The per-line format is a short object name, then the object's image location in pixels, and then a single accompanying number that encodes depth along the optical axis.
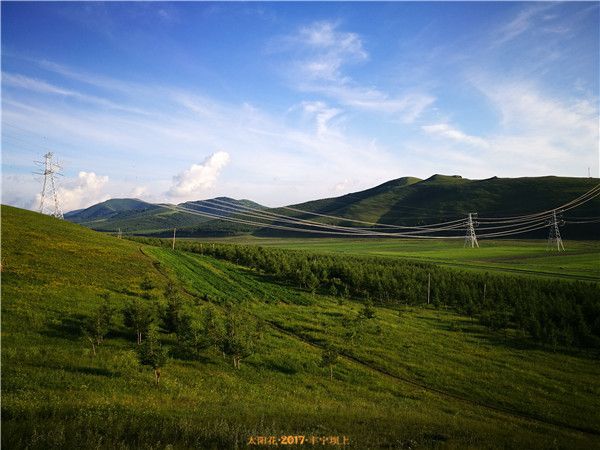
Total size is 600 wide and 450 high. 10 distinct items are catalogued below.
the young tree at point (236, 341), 35.56
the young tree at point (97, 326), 31.09
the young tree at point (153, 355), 26.75
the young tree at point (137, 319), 34.69
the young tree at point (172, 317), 40.06
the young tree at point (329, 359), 37.80
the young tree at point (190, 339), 36.09
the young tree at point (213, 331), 37.22
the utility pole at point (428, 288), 87.53
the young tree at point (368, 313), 62.34
